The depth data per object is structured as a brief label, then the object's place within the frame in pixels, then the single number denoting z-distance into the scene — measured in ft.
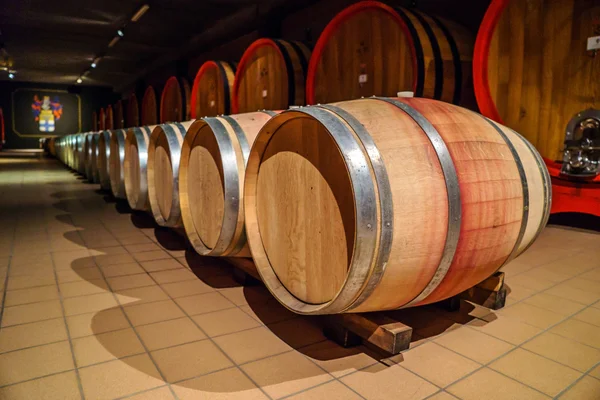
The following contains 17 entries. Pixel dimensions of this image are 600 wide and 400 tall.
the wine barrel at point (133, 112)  31.01
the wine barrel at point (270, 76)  12.62
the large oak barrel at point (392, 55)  8.95
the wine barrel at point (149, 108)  27.02
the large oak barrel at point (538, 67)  7.39
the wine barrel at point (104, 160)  18.13
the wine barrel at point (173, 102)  21.27
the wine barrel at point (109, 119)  37.43
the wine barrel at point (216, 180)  7.41
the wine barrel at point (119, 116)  34.14
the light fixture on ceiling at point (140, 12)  20.96
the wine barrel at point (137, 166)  11.93
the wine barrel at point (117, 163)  14.39
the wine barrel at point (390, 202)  4.67
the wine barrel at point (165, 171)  9.71
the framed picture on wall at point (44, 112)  68.49
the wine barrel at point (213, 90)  16.10
